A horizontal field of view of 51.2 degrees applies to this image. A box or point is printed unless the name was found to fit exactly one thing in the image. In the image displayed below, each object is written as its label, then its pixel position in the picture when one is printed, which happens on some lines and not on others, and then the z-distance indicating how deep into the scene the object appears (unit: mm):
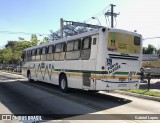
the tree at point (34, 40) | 31434
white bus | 7678
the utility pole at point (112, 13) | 22075
